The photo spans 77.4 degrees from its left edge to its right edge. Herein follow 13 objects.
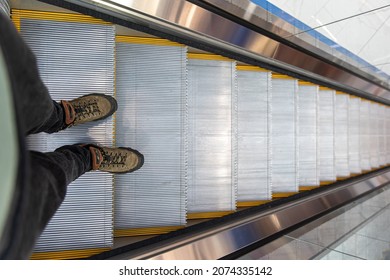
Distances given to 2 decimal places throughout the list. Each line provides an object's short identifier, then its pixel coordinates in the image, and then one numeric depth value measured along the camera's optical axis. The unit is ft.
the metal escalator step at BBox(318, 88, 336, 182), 13.50
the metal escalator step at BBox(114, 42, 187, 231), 7.80
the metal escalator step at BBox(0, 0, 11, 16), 5.79
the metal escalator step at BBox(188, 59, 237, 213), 8.92
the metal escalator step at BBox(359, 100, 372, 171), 16.33
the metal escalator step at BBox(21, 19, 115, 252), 6.74
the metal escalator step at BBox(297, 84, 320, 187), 12.09
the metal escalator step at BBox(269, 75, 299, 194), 10.95
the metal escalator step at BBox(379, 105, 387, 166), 18.02
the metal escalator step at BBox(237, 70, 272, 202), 9.94
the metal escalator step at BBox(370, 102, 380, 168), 17.22
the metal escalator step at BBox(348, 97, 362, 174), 15.38
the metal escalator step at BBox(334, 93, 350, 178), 14.51
